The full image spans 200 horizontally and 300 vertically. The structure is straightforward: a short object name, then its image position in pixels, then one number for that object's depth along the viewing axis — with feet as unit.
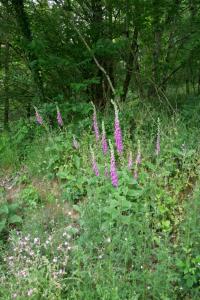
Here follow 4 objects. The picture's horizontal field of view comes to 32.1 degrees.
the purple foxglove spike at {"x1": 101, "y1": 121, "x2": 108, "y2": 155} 11.97
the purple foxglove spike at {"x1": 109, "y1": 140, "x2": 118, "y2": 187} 10.38
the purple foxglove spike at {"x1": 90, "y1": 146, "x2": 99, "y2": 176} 11.68
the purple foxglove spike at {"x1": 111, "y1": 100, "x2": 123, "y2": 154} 11.05
